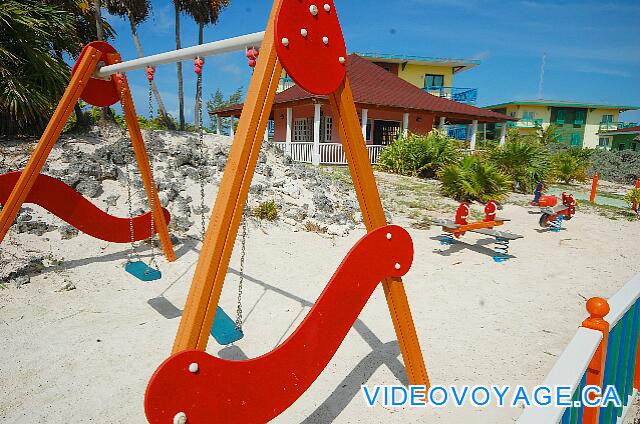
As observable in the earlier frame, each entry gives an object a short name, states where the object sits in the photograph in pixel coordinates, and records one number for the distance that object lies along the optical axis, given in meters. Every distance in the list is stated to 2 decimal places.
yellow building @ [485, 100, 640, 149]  35.81
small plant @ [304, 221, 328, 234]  6.35
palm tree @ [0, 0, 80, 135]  6.49
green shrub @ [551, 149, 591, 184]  15.44
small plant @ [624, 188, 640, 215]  9.23
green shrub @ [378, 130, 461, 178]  12.54
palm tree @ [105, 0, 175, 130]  16.23
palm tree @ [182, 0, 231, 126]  19.41
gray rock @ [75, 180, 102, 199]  6.13
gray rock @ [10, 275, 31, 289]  3.88
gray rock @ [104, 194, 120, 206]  6.05
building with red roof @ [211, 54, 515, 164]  15.02
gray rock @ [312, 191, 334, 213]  7.06
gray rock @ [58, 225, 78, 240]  5.12
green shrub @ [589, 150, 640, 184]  20.33
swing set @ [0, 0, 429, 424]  1.38
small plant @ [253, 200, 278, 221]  6.43
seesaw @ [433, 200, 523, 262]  5.39
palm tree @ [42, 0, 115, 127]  8.86
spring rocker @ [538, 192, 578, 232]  7.24
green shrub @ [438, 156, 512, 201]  9.48
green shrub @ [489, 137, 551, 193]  11.27
